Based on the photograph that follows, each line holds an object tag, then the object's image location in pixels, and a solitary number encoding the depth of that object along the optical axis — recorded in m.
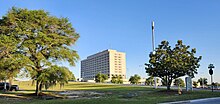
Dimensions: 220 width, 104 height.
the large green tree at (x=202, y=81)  47.27
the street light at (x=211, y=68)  18.58
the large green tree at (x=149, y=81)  52.68
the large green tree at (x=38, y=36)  15.28
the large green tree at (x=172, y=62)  16.54
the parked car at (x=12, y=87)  23.94
